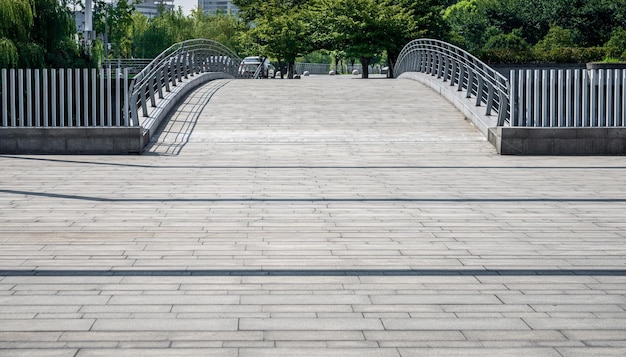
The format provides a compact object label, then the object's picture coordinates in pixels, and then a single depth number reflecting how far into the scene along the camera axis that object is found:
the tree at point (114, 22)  70.62
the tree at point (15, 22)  28.31
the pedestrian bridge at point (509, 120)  16.77
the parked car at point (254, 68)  53.46
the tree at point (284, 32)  52.66
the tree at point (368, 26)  45.88
